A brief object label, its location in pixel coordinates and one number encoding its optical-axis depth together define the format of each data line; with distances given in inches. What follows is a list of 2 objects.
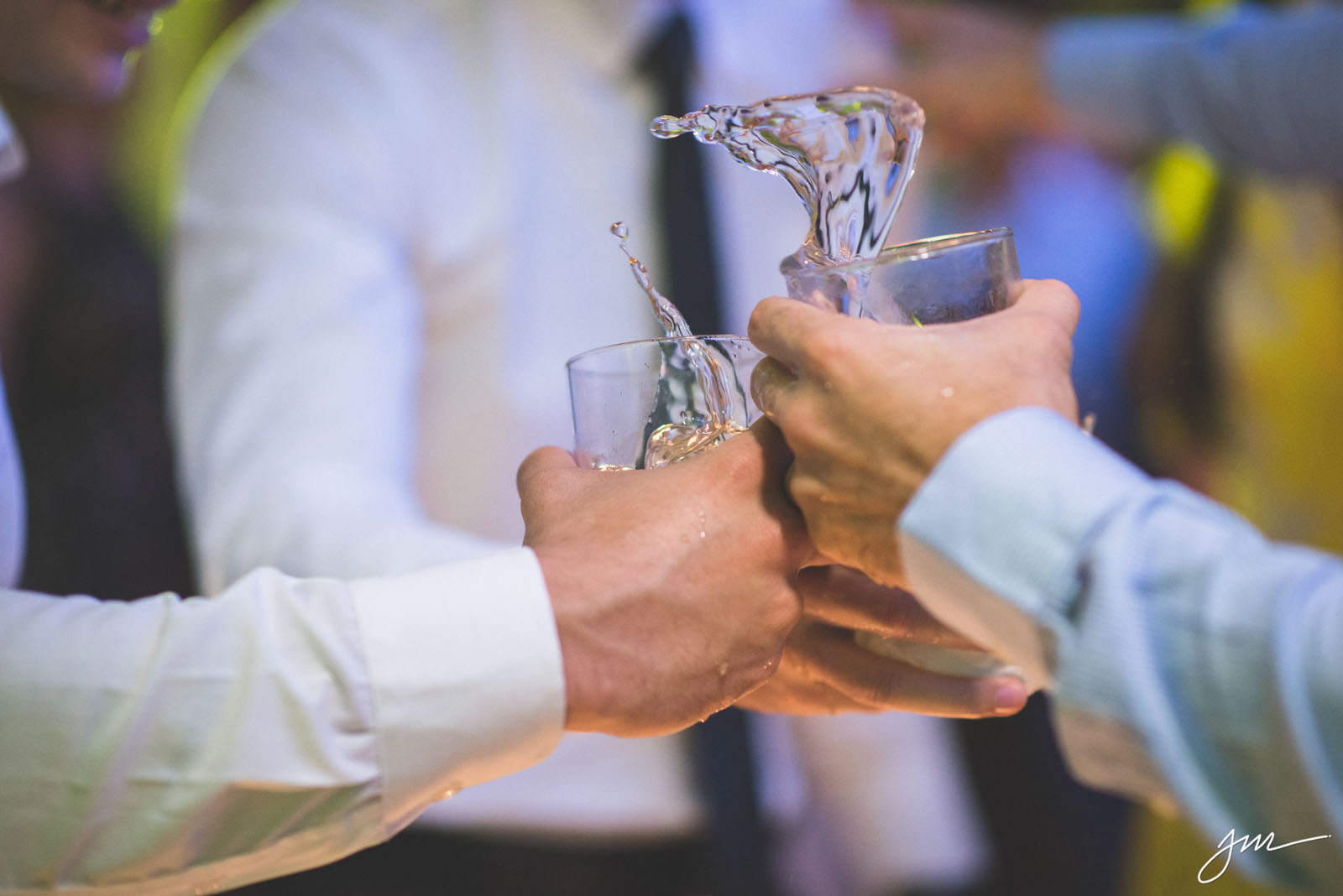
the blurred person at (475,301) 41.7
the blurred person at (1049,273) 69.1
